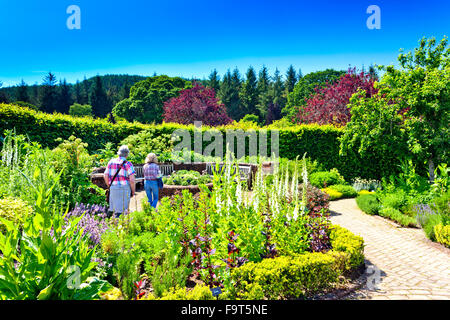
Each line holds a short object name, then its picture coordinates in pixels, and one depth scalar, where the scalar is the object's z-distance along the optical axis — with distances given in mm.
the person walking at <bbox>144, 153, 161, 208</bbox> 7238
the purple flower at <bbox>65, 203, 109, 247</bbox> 3977
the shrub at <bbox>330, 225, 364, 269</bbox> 4406
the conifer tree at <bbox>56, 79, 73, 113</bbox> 48972
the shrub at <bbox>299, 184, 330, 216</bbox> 7507
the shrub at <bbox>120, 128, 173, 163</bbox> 12961
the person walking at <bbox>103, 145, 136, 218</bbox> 5820
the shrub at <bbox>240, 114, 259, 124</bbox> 45009
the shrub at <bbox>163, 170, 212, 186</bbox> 9016
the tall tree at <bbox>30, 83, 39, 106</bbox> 48456
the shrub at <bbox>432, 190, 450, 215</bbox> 6624
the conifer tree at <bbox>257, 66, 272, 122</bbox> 49312
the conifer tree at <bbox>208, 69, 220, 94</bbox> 53812
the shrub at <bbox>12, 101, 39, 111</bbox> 33653
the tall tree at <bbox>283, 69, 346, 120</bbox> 39062
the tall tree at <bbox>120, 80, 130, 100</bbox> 56656
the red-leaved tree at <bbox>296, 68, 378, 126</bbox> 20422
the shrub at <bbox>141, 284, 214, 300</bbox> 2980
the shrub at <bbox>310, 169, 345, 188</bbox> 12105
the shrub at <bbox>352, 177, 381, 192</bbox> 12902
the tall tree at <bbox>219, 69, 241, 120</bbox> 50375
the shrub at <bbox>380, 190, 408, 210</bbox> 8672
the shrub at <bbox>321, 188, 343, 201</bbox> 10983
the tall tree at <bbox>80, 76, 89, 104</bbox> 57781
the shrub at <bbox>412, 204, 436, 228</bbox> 7199
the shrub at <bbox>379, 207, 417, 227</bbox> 7675
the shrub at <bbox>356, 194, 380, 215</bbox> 8797
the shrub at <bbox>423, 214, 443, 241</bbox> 6582
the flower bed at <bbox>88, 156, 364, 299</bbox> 3482
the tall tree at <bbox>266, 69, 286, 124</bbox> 44394
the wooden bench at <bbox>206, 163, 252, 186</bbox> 12724
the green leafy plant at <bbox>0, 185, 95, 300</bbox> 2279
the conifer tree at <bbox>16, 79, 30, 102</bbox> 42550
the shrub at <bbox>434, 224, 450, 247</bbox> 6141
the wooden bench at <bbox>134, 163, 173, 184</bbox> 11810
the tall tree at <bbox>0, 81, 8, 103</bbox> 27634
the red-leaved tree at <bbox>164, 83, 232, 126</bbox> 26922
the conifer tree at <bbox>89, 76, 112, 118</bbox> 52719
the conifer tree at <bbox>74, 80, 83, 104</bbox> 57781
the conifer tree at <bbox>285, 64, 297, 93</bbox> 52688
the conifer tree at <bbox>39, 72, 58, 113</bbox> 46562
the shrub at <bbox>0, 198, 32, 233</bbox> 4125
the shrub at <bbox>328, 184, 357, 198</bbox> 11414
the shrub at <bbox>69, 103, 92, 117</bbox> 48681
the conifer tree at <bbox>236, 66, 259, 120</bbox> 50562
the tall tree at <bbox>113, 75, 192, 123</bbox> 43375
